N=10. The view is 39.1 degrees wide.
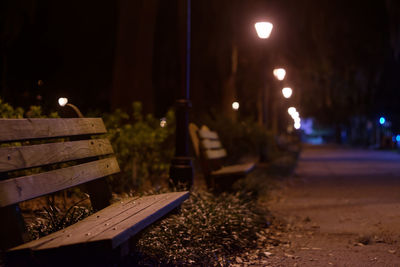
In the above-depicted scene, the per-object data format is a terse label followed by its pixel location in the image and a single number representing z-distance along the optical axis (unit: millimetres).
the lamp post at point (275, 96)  19691
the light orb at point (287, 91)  23781
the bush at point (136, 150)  8125
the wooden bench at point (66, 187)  3021
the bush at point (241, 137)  13914
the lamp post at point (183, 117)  7648
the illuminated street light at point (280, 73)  19625
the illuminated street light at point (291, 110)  39562
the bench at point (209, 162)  8016
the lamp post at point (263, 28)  12969
